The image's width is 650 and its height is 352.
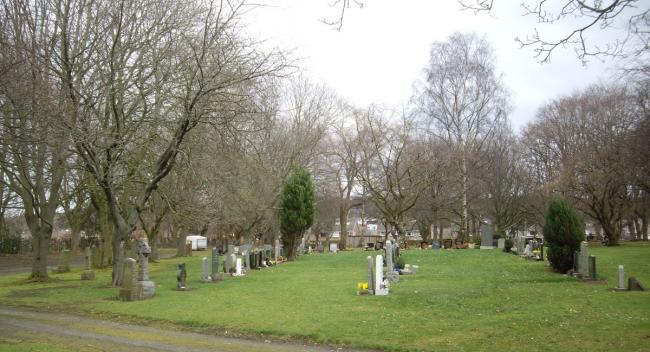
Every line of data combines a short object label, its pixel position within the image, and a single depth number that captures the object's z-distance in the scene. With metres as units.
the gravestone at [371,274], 15.21
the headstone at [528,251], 27.19
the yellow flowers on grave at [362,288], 15.42
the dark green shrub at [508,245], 33.78
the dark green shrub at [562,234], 18.95
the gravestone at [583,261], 17.06
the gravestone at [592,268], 16.59
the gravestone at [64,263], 28.94
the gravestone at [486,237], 37.75
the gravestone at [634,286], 14.02
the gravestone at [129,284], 15.57
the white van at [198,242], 67.62
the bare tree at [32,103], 10.05
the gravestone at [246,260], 24.24
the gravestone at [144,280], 15.77
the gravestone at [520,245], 30.16
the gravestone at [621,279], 14.10
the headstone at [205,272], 20.12
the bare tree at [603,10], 6.46
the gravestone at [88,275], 23.45
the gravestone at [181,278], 17.67
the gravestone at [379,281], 15.05
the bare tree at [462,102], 41.75
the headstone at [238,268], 22.71
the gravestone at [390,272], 18.31
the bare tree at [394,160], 40.44
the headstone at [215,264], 20.47
